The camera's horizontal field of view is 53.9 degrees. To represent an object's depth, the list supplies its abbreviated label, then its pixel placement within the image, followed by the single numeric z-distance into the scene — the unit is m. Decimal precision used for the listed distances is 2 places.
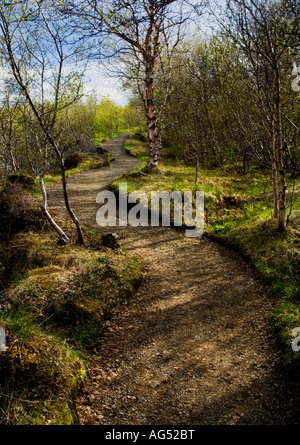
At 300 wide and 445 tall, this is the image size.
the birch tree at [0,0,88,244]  5.61
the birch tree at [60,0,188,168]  10.63
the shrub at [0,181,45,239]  8.20
